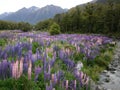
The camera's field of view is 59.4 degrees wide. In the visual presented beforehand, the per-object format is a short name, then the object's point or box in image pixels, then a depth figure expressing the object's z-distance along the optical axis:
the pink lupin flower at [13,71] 3.00
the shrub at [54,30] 13.81
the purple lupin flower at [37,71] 3.45
